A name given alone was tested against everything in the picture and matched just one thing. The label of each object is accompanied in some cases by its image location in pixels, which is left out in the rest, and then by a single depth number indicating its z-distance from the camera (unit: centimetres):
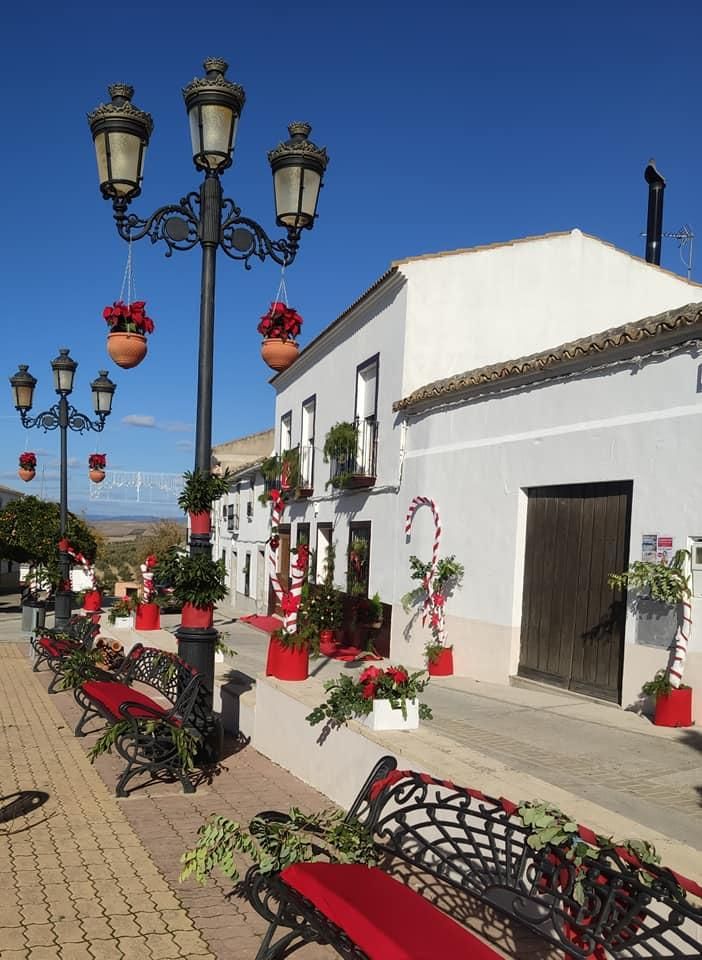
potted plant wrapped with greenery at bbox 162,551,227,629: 602
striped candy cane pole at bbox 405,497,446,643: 1052
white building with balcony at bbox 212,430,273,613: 2335
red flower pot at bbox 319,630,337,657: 1341
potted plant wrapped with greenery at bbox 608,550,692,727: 678
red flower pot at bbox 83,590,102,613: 1723
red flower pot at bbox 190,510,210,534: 602
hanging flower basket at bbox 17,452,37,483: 1592
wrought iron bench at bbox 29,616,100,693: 1018
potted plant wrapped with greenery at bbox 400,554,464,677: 1011
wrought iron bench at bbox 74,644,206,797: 559
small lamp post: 1317
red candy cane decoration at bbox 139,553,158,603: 1420
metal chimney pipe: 1554
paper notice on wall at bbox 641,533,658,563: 724
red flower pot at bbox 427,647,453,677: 1009
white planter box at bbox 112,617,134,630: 1375
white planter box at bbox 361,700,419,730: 510
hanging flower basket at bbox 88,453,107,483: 1706
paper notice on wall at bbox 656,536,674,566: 707
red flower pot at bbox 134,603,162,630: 1373
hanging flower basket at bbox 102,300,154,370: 634
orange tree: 2280
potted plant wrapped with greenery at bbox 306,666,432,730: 511
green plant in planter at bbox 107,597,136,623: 1392
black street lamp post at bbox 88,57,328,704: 577
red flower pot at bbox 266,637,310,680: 689
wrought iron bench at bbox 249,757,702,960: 253
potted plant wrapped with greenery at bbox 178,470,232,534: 602
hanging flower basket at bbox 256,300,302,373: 646
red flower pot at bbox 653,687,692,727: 677
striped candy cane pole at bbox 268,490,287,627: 774
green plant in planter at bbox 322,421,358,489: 1394
